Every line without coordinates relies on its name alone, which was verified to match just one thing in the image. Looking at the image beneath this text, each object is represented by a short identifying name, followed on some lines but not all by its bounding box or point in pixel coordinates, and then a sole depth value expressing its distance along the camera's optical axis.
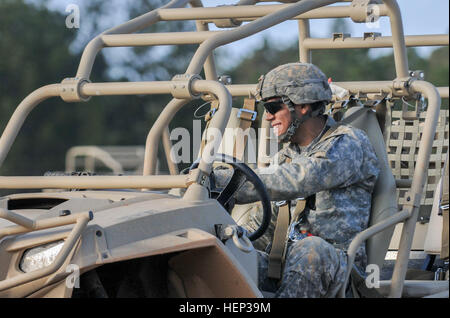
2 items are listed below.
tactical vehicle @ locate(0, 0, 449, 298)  7.02
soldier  8.00
